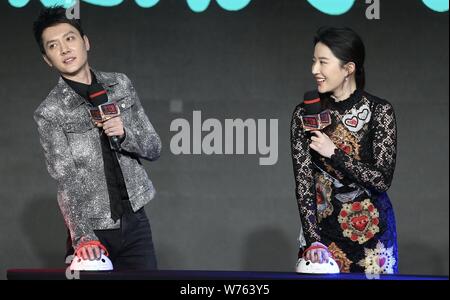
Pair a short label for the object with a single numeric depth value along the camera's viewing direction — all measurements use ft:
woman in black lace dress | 21.43
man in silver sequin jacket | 21.62
